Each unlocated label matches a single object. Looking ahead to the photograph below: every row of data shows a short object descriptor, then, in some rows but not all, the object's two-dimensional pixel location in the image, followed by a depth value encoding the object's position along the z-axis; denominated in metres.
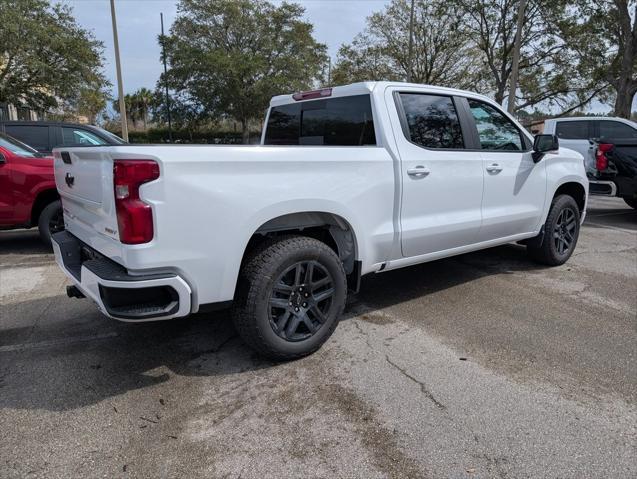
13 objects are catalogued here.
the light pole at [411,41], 25.48
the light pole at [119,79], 17.70
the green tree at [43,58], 17.58
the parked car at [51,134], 7.51
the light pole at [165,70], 28.84
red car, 6.04
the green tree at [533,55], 23.83
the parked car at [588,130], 10.41
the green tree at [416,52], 29.17
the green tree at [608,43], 19.36
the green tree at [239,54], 27.98
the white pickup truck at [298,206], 2.55
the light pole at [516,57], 17.21
